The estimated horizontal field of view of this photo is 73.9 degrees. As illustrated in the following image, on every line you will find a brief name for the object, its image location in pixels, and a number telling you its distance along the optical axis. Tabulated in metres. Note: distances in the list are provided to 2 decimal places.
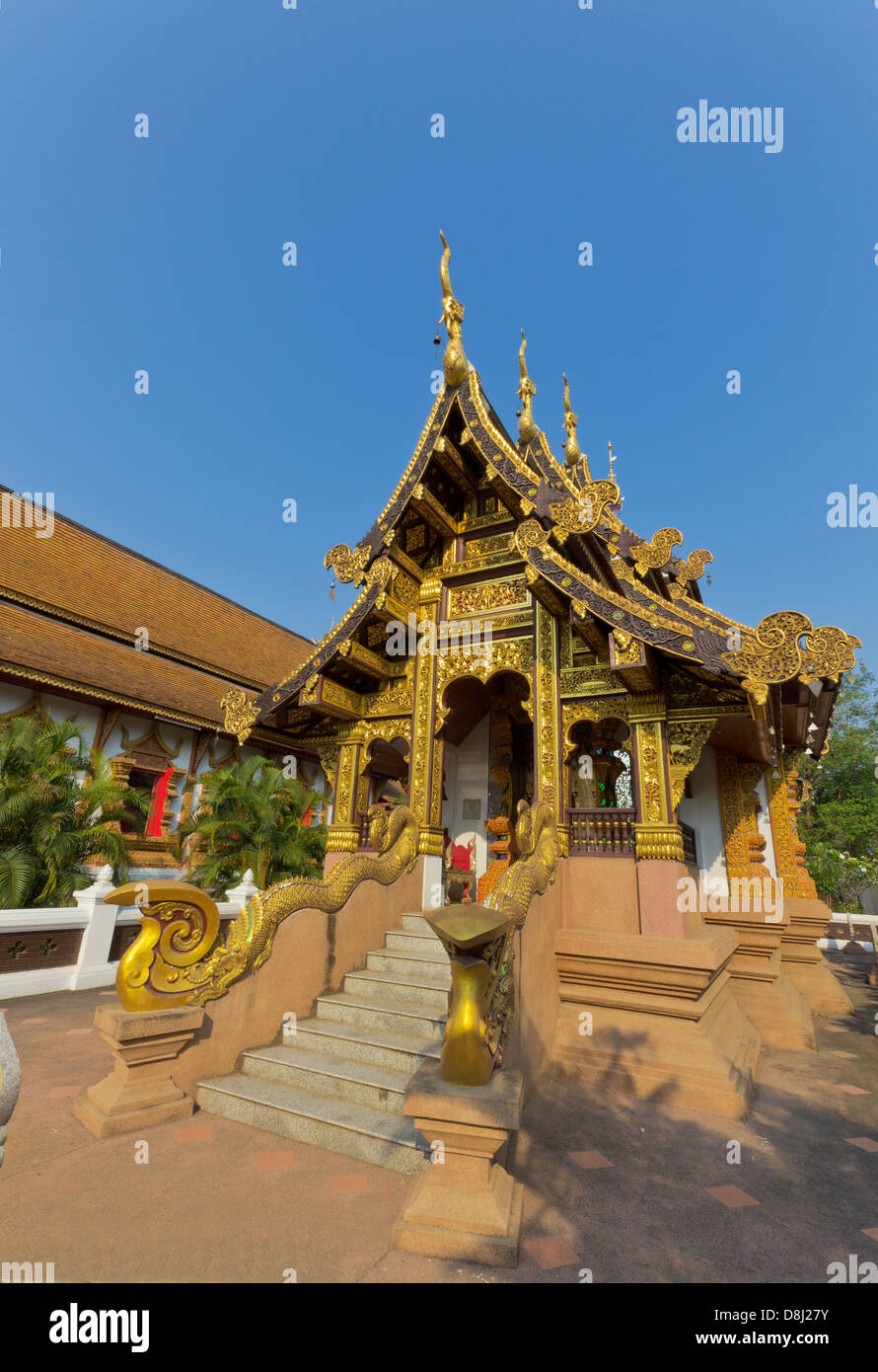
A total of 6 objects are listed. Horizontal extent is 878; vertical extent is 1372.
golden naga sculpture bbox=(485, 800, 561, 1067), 3.47
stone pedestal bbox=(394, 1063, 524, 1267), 2.66
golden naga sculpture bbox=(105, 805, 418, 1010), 4.17
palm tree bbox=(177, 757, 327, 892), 11.84
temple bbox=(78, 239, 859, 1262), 4.06
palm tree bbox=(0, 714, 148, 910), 8.52
